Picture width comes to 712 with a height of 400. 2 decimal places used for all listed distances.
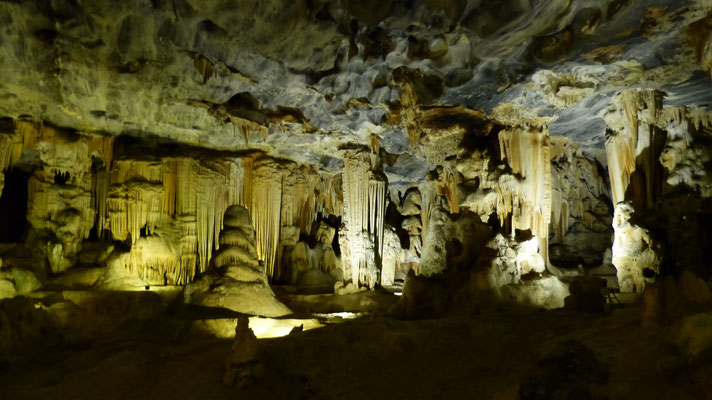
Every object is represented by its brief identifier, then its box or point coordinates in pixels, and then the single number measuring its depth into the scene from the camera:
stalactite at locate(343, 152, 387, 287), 14.99
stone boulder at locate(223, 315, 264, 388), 6.35
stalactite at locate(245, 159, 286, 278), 16.19
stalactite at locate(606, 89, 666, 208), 11.91
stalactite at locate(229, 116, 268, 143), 13.42
